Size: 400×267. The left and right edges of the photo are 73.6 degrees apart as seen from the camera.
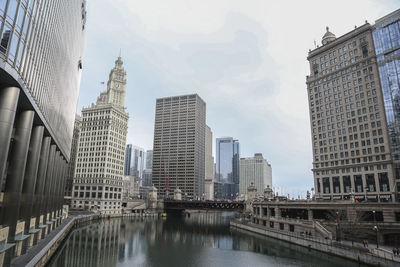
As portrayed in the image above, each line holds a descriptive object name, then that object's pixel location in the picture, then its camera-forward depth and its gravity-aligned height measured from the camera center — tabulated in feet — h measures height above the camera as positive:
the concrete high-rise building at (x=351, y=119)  317.22 +97.42
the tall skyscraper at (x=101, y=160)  472.03 +57.70
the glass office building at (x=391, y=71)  307.37 +145.91
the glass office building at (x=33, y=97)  91.91 +41.17
